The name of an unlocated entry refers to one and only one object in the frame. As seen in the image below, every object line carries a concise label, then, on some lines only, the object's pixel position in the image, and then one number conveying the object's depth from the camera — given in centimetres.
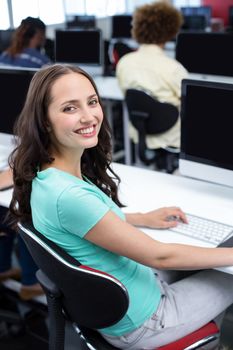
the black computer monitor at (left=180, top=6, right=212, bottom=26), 787
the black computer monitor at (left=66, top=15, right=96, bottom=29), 675
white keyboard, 150
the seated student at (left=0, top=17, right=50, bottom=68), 290
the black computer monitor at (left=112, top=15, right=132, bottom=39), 694
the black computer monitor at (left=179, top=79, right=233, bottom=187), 167
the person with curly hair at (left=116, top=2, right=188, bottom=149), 284
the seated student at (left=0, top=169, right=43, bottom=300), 217
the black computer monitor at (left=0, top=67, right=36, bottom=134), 210
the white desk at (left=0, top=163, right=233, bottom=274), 169
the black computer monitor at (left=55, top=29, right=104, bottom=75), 427
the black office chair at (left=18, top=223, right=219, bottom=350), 114
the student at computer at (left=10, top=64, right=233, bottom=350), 119
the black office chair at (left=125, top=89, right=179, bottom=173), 283
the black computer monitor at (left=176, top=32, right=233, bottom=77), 333
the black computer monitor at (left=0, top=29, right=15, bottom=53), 377
